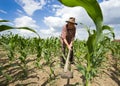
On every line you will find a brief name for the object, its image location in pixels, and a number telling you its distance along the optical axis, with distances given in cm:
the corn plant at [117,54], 331
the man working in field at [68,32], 161
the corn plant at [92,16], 52
